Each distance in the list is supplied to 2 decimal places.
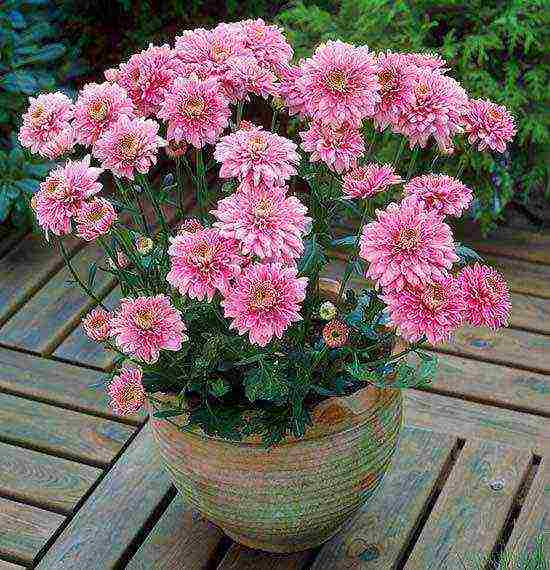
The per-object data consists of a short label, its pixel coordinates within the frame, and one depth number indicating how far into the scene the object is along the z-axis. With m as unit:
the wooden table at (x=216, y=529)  1.84
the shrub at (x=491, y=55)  2.31
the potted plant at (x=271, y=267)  1.50
